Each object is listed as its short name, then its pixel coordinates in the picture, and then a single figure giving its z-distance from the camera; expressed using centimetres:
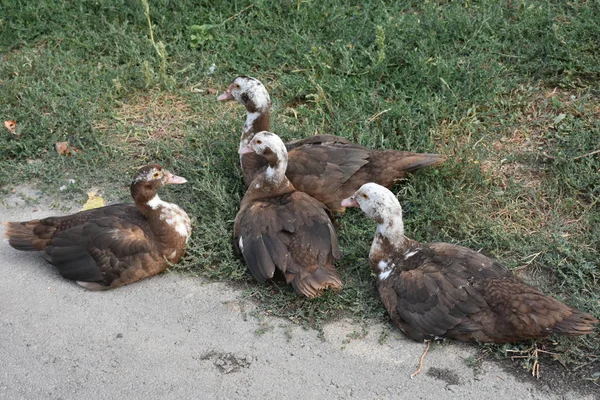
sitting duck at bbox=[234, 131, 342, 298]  484
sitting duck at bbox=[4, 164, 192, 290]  503
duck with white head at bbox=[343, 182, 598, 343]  426
